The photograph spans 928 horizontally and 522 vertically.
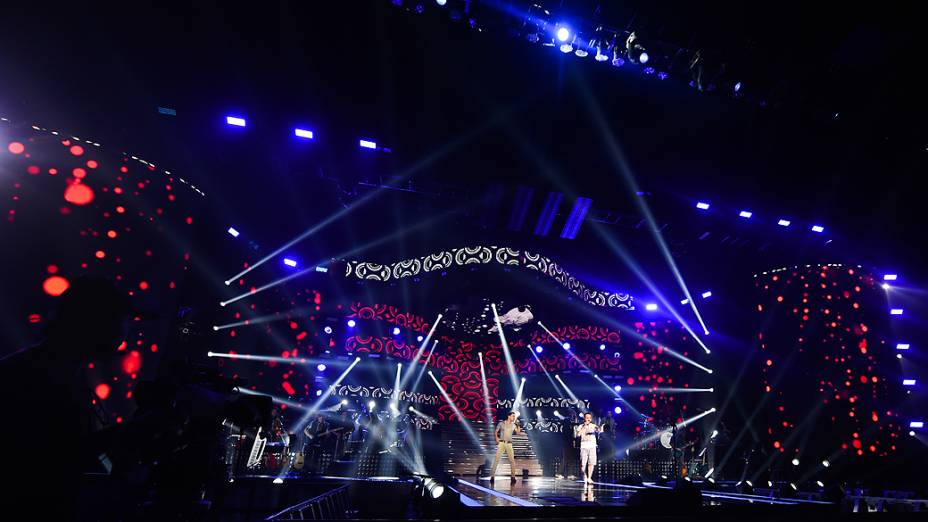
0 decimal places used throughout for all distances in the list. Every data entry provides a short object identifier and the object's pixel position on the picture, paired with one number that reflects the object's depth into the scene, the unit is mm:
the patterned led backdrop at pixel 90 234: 4926
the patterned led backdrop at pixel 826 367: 10867
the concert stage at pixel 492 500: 3348
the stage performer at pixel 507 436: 10250
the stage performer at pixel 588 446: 10711
